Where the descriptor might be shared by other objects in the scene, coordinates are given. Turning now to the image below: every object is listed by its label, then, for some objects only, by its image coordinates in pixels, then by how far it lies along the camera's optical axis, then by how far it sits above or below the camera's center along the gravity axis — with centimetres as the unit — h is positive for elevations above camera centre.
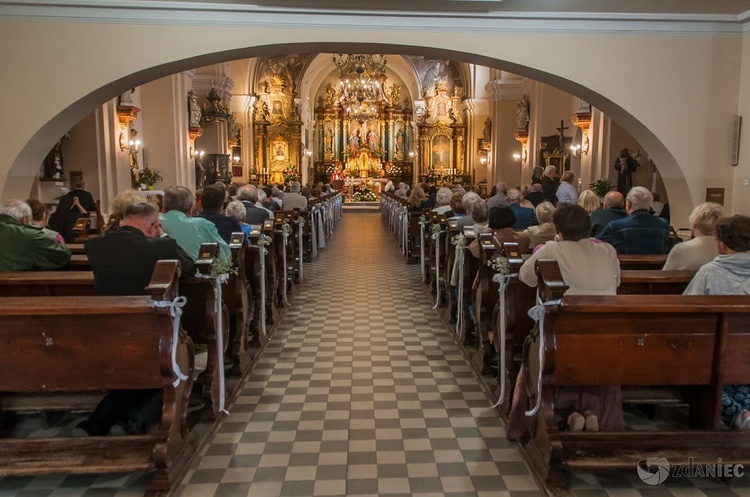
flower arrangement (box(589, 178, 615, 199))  1106 -22
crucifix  1433 +68
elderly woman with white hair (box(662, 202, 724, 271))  416 -47
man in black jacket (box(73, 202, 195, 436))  347 -62
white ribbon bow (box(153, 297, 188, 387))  305 -78
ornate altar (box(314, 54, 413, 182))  2991 +185
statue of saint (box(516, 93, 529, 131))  1600 +156
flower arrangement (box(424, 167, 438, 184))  2575 -10
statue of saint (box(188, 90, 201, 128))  1466 +149
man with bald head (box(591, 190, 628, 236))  612 -39
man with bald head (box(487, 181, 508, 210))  858 -32
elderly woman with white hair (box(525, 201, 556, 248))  529 -49
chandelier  2348 +372
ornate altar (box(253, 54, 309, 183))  2538 +227
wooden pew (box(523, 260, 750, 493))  310 -98
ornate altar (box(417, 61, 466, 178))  2670 +218
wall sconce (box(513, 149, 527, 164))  1665 +48
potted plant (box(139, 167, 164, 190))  1215 -10
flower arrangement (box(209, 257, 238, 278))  392 -61
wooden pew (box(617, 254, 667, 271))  500 -72
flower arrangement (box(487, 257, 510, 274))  387 -58
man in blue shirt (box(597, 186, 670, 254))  536 -51
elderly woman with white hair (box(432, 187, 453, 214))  946 -37
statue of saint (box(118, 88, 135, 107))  1099 +132
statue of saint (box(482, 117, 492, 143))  1967 +139
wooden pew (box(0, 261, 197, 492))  308 -99
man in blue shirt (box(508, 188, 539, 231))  743 -49
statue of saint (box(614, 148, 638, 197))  1137 +9
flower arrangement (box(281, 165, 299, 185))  2492 -2
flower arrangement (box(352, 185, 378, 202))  2816 -95
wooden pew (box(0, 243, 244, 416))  394 -79
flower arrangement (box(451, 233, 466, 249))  565 -63
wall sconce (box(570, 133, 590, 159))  1288 +57
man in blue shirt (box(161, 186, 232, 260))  454 -39
